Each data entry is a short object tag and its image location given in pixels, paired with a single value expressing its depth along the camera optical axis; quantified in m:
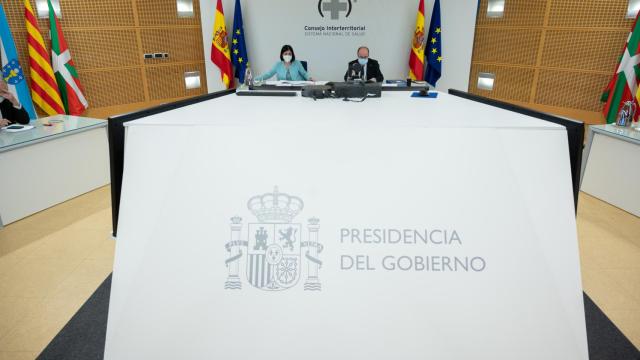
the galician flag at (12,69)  4.35
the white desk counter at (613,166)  3.22
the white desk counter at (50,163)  3.05
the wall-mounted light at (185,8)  5.88
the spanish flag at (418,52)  5.51
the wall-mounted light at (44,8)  4.83
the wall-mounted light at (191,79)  6.26
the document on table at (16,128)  3.34
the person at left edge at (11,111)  3.46
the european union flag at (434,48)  5.58
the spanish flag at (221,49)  5.63
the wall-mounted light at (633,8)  4.66
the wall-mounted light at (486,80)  5.99
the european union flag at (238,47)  5.66
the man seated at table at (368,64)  4.96
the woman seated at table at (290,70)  4.89
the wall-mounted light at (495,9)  5.60
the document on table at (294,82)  3.04
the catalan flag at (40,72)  4.64
